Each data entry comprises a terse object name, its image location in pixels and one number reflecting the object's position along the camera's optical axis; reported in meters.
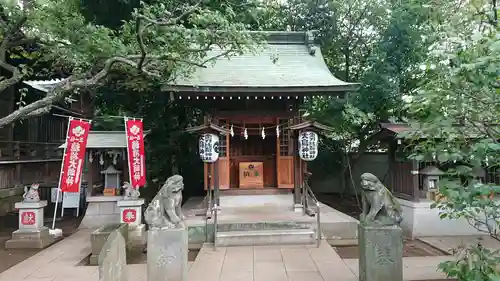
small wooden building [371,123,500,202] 9.79
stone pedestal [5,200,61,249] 8.30
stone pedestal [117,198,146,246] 8.86
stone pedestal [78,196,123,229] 10.30
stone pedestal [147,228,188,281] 5.24
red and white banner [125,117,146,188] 9.29
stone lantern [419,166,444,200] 9.68
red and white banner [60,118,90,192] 8.88
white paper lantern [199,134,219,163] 9.02
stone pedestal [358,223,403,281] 5.05
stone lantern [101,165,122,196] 10.46
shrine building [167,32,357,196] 9.29
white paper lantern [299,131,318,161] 9.09
